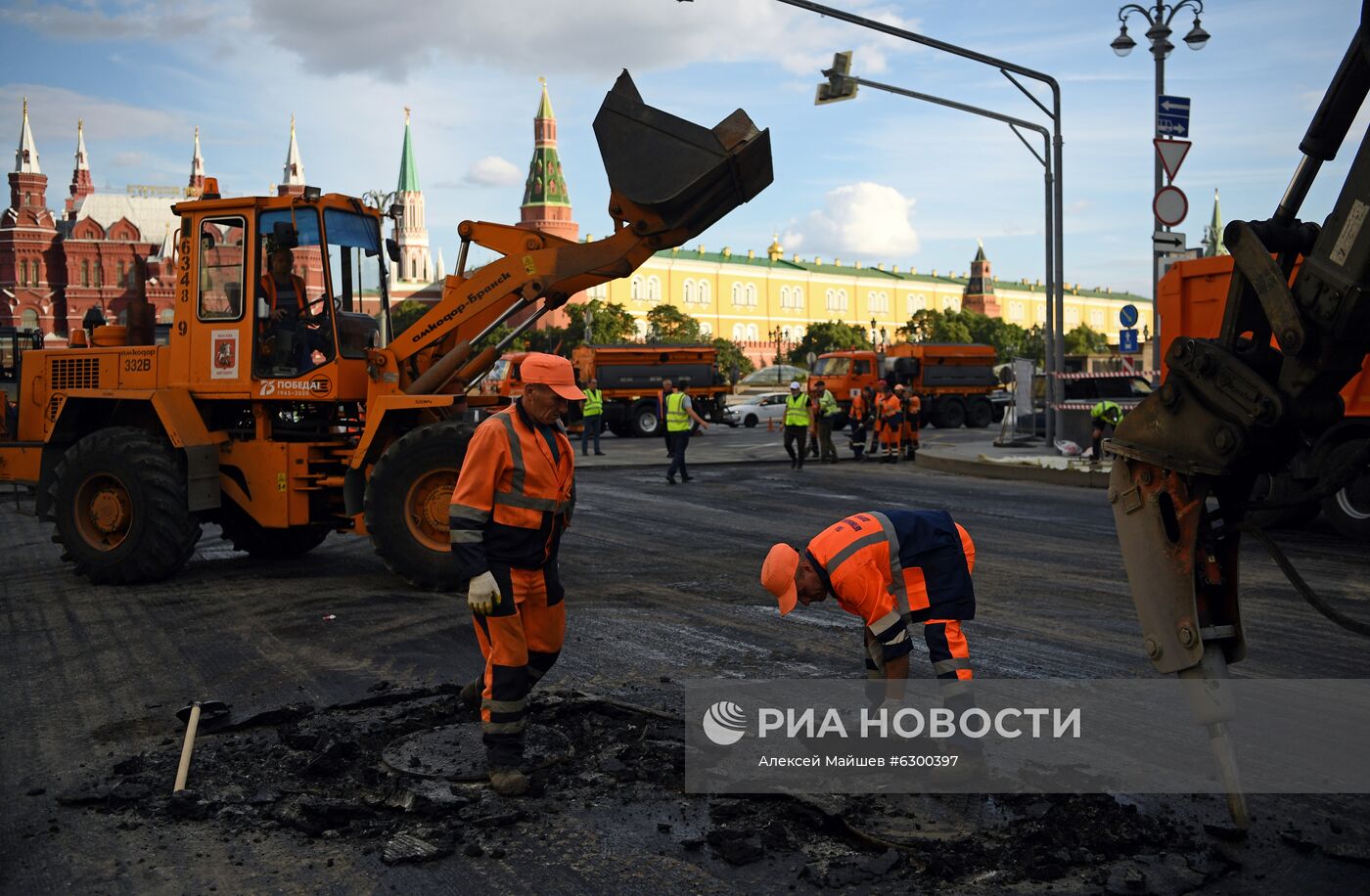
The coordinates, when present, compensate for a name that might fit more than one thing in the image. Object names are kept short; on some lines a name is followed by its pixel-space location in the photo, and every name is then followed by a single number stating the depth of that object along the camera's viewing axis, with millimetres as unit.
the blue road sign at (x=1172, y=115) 17094
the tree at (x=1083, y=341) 149750
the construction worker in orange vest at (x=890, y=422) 25938
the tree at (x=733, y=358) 97388
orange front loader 9688
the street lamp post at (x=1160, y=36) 18011
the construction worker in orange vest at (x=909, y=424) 26406
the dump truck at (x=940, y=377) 40531
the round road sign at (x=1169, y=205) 16031
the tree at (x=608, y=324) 92000
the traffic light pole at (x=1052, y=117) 17781
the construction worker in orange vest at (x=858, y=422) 27312
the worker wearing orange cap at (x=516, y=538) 5066
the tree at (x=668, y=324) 104938
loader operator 10336
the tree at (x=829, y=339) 108438
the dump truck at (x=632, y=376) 39688
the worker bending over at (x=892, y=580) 4805
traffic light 21078
